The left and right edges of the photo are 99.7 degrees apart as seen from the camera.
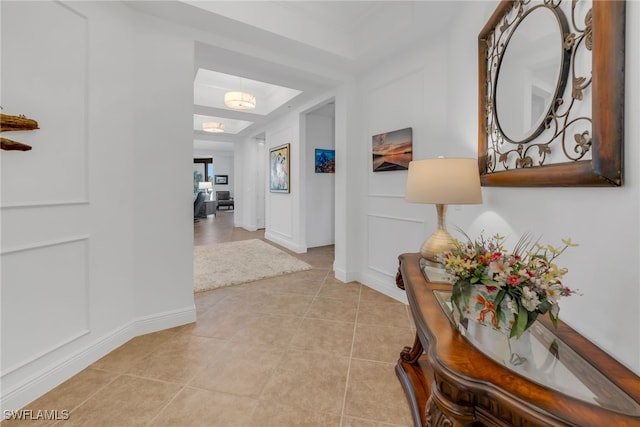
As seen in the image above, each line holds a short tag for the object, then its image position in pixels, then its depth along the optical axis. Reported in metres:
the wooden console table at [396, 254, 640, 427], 0.55
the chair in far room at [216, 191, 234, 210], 12.59
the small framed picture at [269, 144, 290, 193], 5.49
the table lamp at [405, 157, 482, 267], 1.45
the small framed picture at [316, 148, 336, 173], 5.34
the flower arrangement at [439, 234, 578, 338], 0.70
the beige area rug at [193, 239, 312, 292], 3.51
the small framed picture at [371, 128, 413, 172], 2.76
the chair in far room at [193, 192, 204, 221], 8.33
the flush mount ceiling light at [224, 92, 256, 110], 4.22
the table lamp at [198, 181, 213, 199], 12.24
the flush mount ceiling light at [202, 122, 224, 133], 6.22
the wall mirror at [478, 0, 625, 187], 0.82
